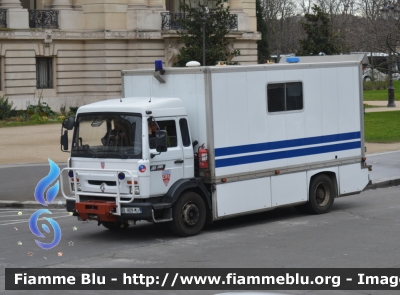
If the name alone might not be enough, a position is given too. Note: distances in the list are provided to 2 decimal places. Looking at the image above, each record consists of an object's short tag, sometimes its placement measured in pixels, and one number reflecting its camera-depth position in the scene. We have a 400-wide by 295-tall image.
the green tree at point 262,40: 72.38
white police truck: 13.07
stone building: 46.34
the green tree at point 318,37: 42.03
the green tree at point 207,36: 41.41
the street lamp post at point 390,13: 37.66
